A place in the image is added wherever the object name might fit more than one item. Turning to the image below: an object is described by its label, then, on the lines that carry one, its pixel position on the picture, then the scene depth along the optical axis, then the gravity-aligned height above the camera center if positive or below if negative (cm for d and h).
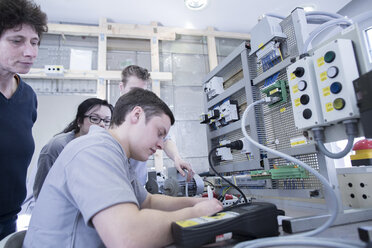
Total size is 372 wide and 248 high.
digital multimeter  53 -14
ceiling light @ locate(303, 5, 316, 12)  341 +225
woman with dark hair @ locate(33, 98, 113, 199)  145 +39
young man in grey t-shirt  56 -8
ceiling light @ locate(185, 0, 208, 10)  303 +214
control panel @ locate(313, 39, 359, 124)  68 +24
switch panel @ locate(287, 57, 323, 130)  78 +23
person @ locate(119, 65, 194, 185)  175 +70
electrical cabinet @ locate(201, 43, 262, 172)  140 +41
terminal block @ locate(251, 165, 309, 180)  99 -4
